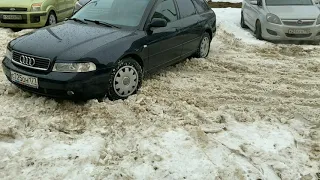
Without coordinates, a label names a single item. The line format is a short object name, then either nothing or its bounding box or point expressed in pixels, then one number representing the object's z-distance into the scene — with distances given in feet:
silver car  32.94
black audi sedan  16.24
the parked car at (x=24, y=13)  34.73
